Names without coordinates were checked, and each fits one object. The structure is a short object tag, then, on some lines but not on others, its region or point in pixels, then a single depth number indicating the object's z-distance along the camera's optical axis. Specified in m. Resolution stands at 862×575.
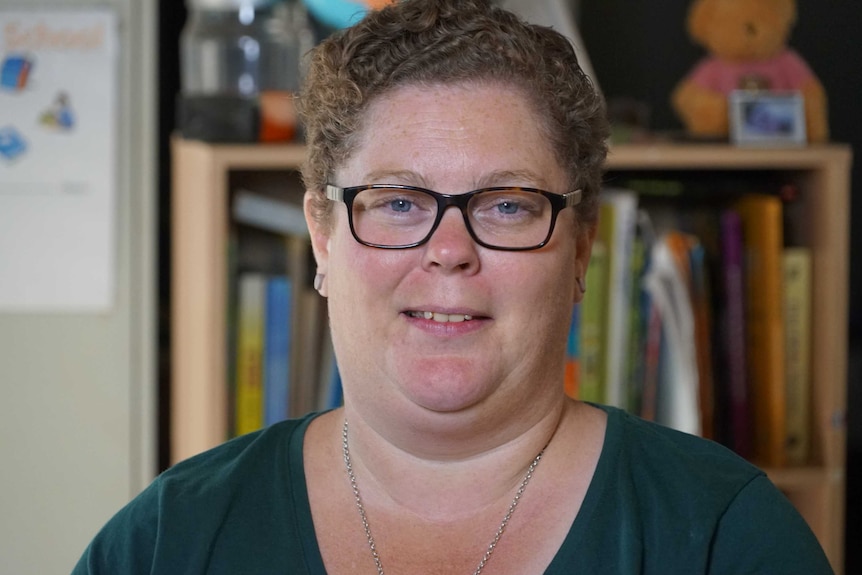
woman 2.38
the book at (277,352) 2.87
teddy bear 2.90
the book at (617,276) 2.86
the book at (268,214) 2.89
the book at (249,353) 2.87
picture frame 2.87
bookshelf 2.84
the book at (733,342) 2.89
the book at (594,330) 2.87
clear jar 2.96
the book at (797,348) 2.88
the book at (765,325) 2.87
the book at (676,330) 2.86
